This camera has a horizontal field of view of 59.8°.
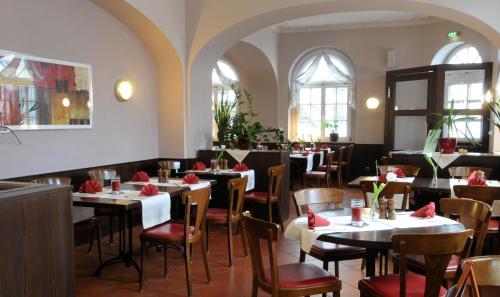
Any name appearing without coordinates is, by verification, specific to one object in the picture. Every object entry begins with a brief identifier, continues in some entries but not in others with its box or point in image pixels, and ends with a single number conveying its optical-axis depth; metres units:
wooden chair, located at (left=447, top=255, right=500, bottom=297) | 1.74
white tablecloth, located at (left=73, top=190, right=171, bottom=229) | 3.51
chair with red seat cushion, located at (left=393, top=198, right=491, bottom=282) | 2.71
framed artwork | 3.93
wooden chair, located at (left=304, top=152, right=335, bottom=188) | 7.66
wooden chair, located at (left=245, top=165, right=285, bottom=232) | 5.11
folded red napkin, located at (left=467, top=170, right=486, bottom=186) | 4.12
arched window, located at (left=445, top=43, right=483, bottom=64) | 8.16
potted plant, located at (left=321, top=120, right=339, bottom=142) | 9.61
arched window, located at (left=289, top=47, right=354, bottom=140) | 9.61
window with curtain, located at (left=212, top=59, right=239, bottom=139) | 10.01
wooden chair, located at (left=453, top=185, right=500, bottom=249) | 3.56
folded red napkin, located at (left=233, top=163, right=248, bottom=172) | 5.47
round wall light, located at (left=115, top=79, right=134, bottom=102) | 5.29
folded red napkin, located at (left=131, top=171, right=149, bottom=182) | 4.48
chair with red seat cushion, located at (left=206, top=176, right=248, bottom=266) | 4.09
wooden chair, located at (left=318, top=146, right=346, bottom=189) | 8.16
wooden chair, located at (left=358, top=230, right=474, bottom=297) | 2.13
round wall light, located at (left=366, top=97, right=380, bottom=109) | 9.06
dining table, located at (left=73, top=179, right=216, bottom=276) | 3.39
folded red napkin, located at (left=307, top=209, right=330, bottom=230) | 2.65
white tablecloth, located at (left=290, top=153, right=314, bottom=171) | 7.77
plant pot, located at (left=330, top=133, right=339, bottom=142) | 9.59
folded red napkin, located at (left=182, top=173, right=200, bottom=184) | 4.34
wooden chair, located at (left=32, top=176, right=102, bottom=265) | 3.87
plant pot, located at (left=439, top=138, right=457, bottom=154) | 5.37
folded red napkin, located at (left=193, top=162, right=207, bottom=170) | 5.57
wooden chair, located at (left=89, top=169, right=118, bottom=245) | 4.44
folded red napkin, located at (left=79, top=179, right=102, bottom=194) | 3.80
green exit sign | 8.12
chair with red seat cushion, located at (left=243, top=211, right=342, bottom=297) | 2.38
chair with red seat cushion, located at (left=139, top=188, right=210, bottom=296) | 3.40
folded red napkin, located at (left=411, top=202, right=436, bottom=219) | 2.93
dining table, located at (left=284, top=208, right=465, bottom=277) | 2.42
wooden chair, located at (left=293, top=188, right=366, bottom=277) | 3.02
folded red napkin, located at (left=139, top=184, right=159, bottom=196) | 3.65
